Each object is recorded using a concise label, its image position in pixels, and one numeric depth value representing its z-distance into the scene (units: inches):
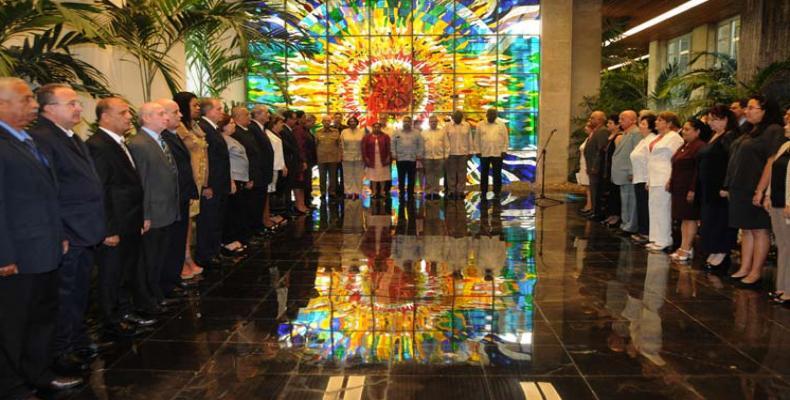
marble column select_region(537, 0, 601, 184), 634.8
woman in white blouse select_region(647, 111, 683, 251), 302.7
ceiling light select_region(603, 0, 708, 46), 638.5
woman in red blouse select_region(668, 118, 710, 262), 283.9
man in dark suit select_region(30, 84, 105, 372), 156.9
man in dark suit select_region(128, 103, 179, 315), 201.3
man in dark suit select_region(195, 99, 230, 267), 265.6
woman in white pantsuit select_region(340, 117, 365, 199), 540.1
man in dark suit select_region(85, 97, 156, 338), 182.2
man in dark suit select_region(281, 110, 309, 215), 431.5
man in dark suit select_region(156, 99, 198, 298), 221.8
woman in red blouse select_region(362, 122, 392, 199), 534.9
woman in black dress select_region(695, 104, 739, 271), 265.0
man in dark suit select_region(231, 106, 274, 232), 318.7
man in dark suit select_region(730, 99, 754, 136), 275.2
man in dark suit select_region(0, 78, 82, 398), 135.7
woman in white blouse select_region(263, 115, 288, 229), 383.2
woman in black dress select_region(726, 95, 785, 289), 237.9
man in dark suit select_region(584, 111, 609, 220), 413.1
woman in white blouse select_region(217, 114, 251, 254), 302.0
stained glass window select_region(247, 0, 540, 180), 664.4
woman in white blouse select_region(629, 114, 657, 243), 327.6
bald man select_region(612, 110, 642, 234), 356.8
